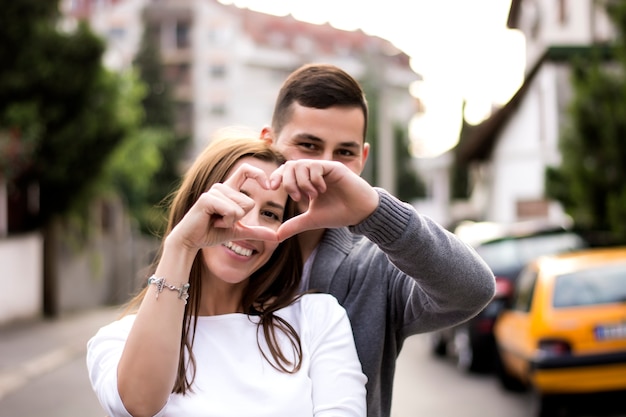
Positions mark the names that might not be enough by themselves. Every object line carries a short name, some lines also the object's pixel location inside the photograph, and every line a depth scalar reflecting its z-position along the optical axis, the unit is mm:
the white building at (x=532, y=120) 24312
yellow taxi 7918
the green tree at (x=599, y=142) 13539
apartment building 71125
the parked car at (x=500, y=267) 11578
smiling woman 2172
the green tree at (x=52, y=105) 19672
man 2225
